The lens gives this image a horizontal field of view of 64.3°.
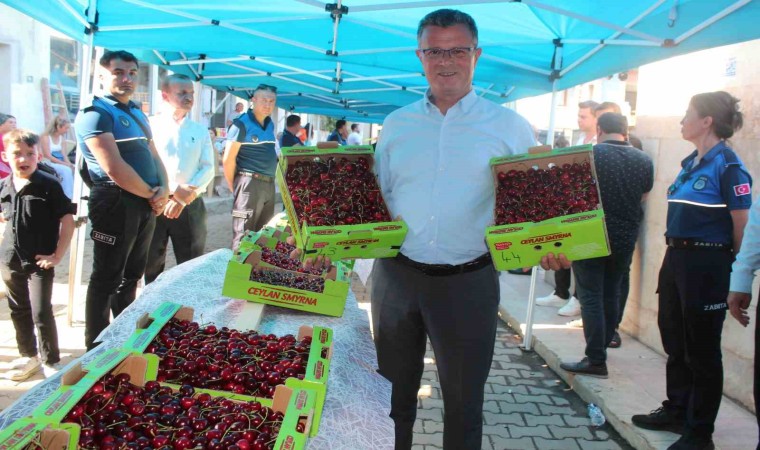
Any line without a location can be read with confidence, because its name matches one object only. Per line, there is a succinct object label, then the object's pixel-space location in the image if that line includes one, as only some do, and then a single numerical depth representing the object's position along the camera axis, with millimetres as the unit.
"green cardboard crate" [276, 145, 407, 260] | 2484
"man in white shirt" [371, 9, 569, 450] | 2600
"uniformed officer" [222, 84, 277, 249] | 6738
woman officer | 3311
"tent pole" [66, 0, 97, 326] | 4840
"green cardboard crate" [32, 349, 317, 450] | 1815
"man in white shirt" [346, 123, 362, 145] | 17950
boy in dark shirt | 4031
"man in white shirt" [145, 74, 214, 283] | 5270
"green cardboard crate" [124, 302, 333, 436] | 2127
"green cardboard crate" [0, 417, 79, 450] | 1623
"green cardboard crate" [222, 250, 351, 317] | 3475
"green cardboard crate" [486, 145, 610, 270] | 2475
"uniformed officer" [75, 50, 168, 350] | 3859
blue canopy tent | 4047
